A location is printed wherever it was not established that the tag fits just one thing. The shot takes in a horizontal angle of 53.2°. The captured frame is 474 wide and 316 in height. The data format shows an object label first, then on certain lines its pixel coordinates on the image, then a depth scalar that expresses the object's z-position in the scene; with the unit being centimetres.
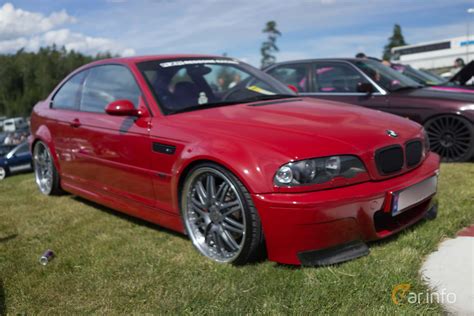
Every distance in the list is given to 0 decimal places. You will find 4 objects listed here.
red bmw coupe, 272
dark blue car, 1220
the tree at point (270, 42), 7319
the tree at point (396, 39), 8788
